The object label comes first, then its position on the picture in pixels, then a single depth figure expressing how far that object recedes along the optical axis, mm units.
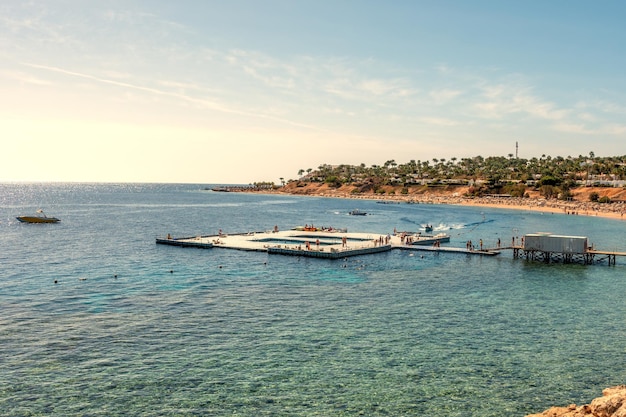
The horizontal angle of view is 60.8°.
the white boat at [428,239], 97300
